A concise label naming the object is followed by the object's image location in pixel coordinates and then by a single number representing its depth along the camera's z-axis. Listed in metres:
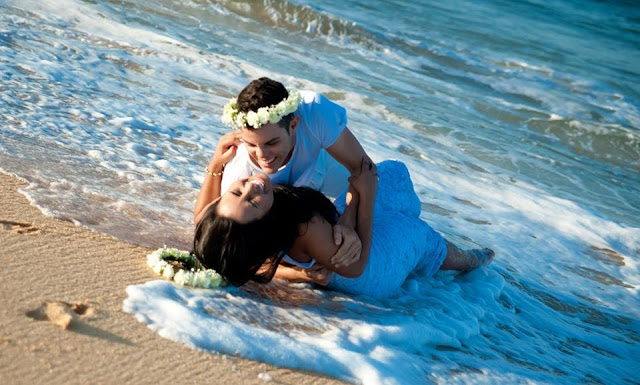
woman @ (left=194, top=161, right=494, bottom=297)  3.95
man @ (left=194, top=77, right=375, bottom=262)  4.25
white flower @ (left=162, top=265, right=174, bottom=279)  4.02
